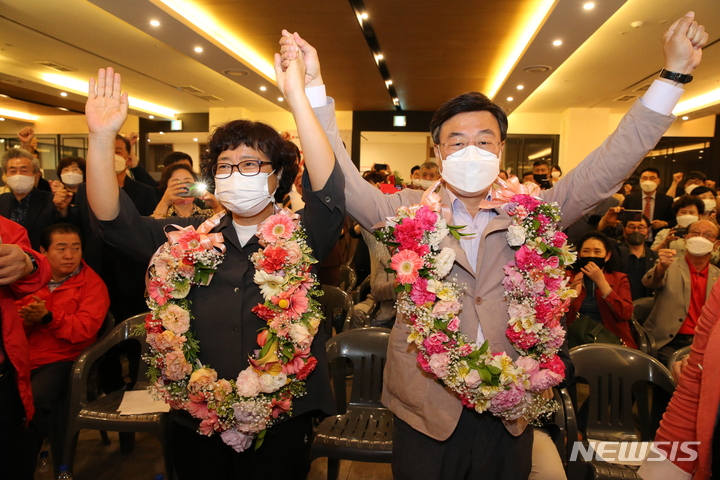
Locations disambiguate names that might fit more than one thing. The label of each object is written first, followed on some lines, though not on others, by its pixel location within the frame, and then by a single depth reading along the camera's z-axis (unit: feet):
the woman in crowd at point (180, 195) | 9.73
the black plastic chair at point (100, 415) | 8.41
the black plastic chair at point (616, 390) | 8.33
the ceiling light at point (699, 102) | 34.65
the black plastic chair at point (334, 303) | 11.66
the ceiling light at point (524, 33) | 19.22
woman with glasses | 5.24
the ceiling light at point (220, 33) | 19.85
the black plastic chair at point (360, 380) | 8.47
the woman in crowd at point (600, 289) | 10.68
